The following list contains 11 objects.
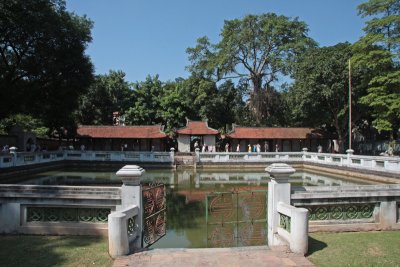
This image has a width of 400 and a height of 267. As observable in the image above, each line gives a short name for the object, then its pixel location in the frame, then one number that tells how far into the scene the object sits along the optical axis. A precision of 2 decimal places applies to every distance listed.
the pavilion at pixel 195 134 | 37.25
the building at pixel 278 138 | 37.75
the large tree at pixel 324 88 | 30.76
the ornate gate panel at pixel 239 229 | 8.50
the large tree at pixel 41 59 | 21.56
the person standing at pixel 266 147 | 37.81
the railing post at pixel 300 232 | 5.61
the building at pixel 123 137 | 36.59
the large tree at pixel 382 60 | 24.53
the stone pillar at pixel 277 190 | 6.56
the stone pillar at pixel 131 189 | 6.45
